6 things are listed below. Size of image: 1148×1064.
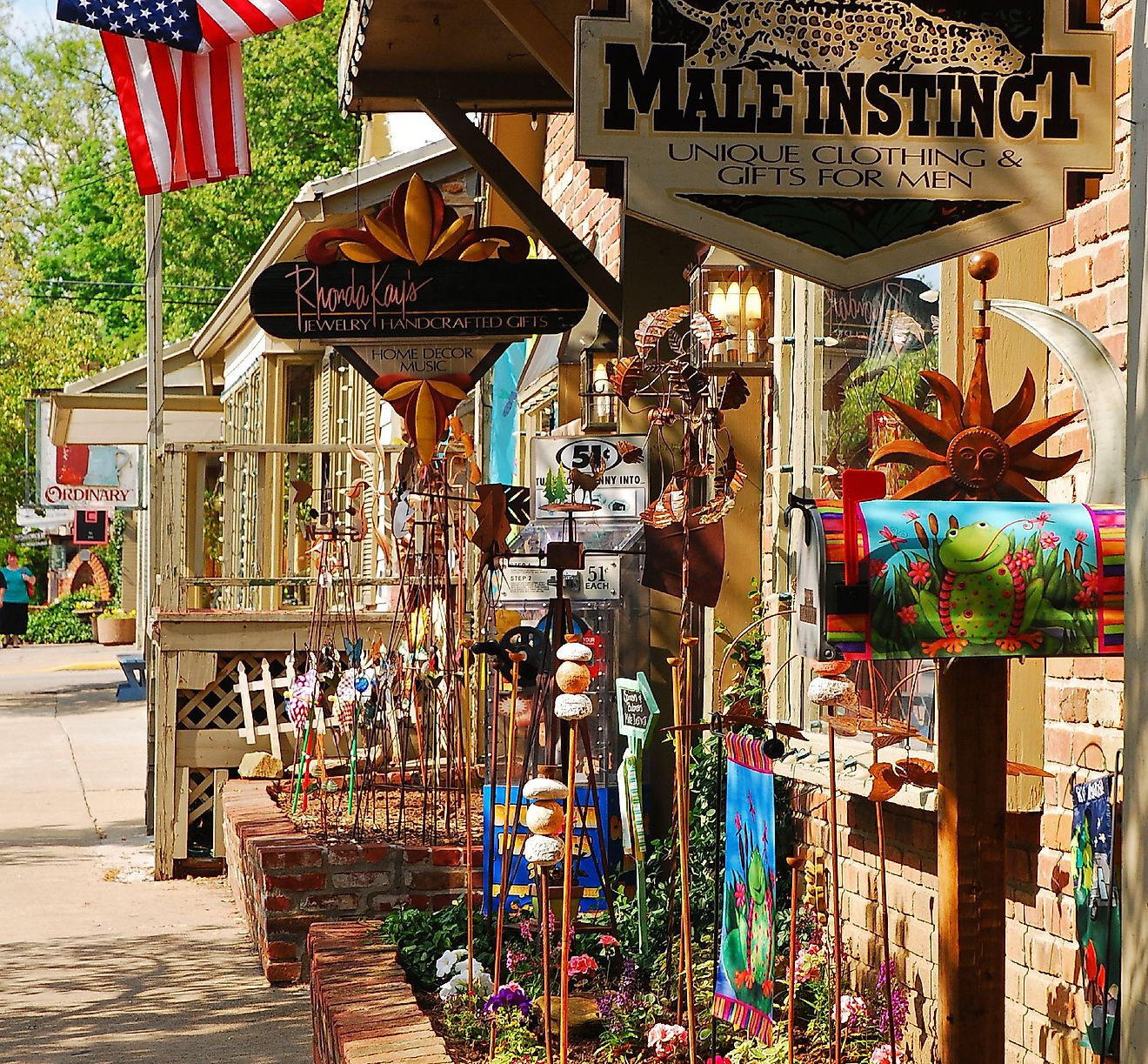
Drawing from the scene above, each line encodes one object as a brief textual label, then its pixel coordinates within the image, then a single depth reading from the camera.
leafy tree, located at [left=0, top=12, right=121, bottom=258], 42.31
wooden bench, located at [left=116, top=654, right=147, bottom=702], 20.95
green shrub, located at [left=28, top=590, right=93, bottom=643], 39.50
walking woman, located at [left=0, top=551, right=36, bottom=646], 36.78
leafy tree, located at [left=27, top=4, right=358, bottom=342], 30.28
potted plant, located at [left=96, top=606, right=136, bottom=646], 36.12
